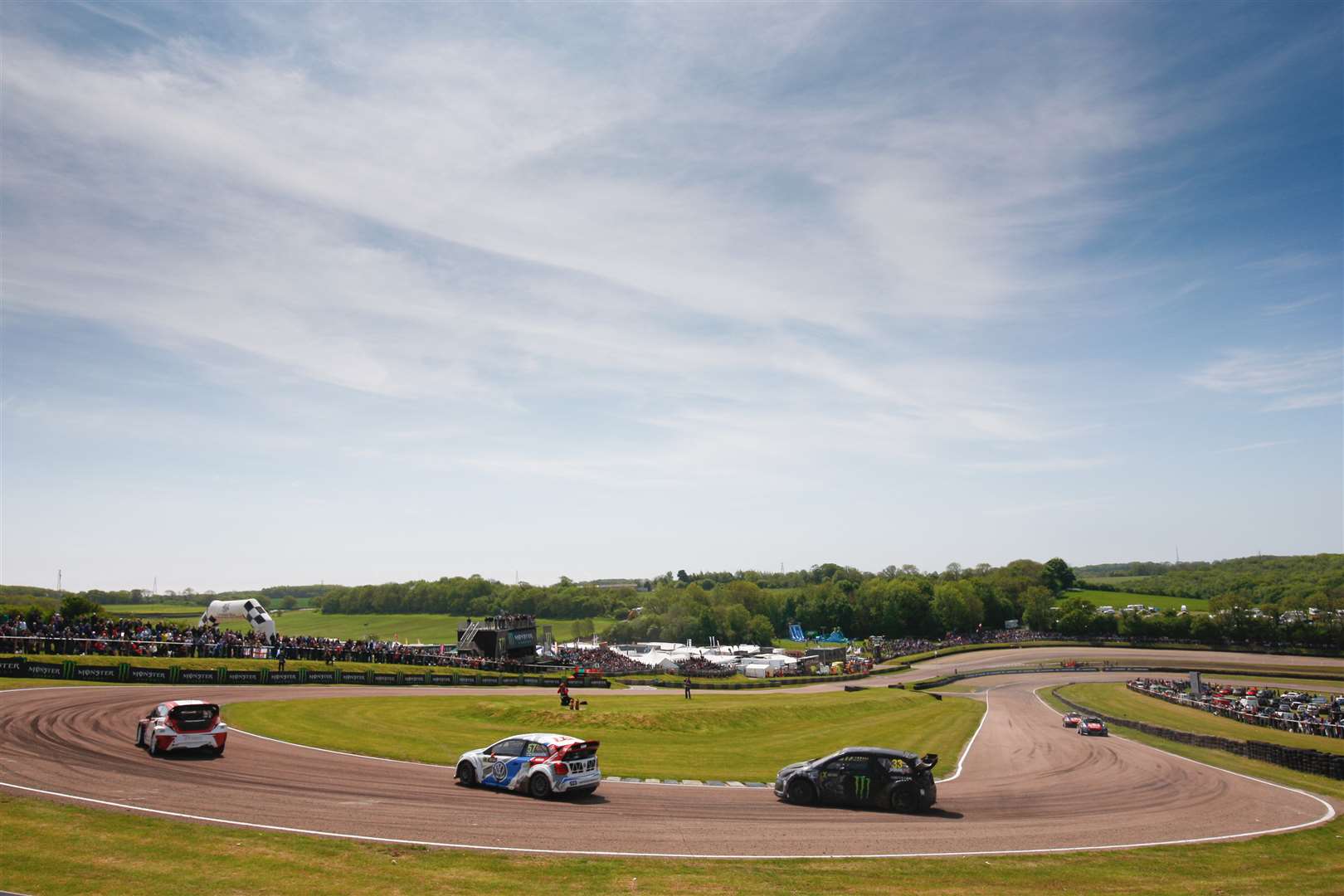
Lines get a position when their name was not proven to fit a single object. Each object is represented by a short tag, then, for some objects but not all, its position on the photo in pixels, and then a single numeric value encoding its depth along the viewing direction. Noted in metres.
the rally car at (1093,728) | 43.22
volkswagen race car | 21.50
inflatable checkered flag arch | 72.19
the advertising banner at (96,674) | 42.75
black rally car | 21.77
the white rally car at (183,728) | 23.91
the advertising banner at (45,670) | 41.75
